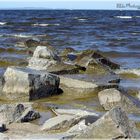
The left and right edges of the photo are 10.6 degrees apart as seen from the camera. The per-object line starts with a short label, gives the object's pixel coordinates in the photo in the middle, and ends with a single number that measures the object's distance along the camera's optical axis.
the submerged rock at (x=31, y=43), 33.26
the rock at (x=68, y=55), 25.68
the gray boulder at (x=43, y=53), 21.10
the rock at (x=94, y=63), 20.18
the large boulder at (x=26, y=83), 15.08
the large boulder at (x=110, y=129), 9.03
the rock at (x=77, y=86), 16.18
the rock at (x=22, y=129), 10.46
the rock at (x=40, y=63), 20.22
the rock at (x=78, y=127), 10.57
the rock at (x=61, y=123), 11.31
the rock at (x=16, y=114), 12.16
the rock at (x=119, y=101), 13.98
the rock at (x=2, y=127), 10.91
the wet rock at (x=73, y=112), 12.32
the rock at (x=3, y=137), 9.14
